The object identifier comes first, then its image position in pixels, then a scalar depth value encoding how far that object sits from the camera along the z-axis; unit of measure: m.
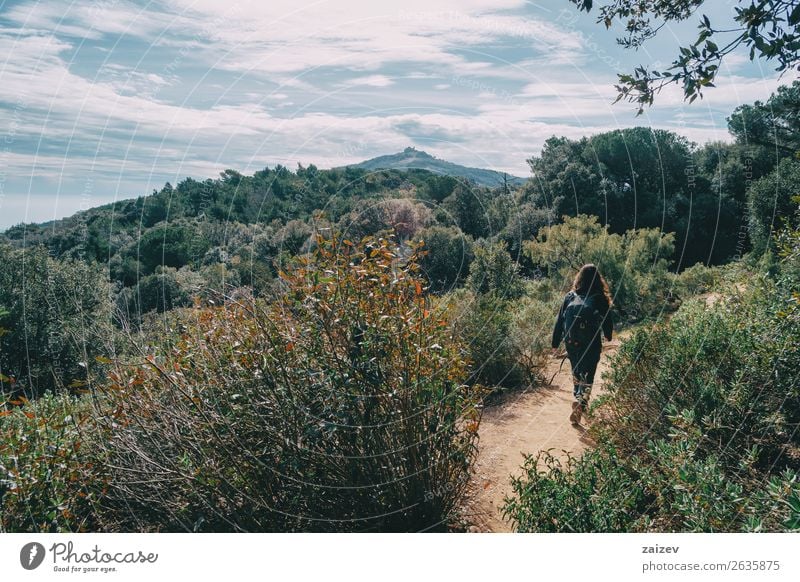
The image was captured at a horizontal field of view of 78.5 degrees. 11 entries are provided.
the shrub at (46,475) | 2.89
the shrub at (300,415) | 3.09
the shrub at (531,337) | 8.31
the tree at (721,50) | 3.14
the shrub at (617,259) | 14.97
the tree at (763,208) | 18.03
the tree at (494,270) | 13.52
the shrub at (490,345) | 8.09
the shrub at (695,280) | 14.84
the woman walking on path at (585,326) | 5.79
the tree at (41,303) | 17.17
